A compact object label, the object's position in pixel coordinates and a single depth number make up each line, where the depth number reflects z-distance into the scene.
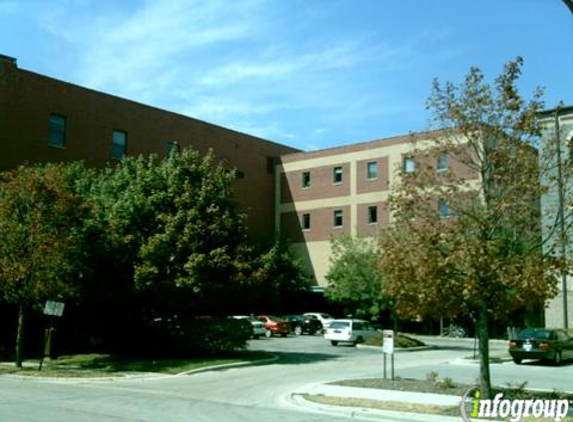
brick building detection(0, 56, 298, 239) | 42.59
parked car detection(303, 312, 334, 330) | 50.47
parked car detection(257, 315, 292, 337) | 46.94
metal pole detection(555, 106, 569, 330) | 14.36
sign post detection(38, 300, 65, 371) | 24.86
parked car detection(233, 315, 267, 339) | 44.84
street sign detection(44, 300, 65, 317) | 24.86
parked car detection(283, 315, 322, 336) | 49.81
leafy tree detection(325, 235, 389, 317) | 42.94
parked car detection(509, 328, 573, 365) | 28.12
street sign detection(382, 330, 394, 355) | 19.38
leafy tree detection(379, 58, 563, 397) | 14.30
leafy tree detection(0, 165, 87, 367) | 25.22
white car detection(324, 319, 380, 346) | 38.47
